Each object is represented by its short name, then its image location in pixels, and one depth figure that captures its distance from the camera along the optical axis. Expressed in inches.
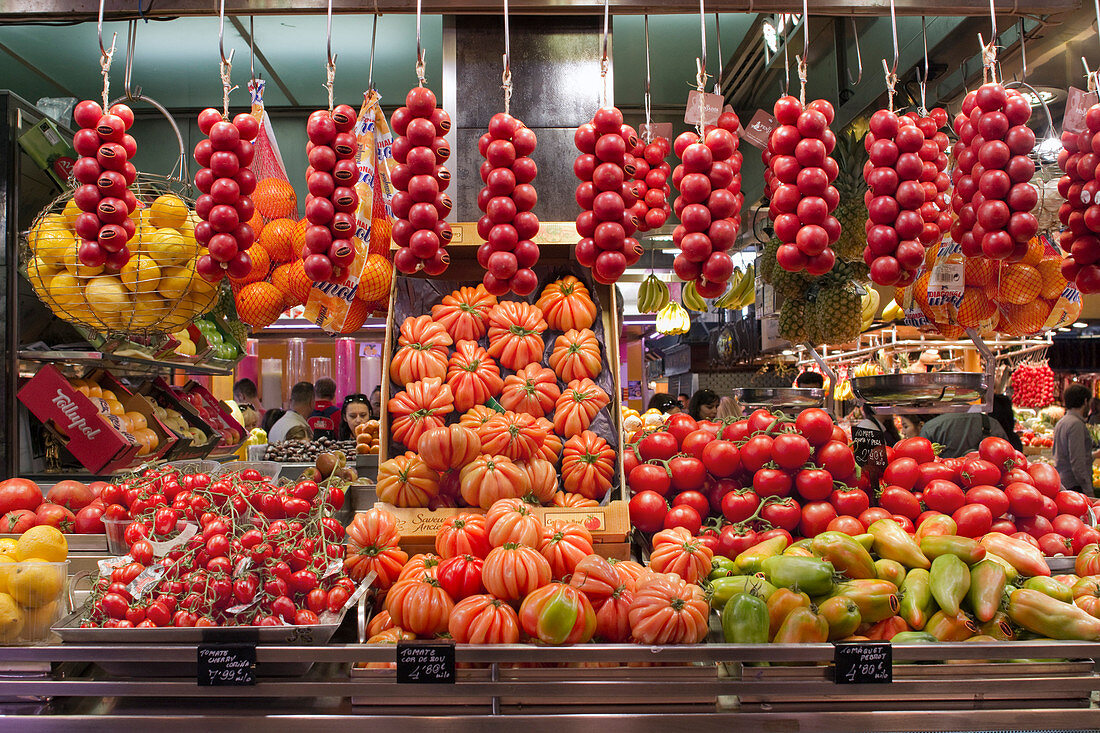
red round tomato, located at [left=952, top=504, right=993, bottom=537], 97.1
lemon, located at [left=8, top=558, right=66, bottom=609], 73.0
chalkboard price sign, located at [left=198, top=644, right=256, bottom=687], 65.9
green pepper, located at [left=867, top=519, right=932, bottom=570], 83.4
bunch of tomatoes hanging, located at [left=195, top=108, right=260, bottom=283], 90.9
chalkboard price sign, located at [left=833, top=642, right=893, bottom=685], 65.6
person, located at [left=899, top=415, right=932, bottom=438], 261.4
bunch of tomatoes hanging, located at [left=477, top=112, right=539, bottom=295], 88.6
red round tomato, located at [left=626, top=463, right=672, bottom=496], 104.4
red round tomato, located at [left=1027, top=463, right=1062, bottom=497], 106.4
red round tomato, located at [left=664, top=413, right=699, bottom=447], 115.3
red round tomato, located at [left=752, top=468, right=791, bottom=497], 100.7
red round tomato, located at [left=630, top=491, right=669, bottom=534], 99.7
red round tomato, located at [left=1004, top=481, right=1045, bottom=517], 101.3
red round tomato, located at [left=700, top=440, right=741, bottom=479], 105.2
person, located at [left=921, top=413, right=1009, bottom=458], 232.7
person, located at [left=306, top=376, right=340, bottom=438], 274.2
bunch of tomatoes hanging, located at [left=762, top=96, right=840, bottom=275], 85.0
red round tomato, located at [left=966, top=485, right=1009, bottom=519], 100.7
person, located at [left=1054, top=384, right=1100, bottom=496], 277.4
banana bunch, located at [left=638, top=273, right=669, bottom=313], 199.8
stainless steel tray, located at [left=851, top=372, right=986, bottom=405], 117.0
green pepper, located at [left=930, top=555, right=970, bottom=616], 75.7
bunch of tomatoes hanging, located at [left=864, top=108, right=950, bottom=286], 87.7
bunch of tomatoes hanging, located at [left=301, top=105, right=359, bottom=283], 90.6
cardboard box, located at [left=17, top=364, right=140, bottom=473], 144.1
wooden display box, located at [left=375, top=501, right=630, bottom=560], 93.7
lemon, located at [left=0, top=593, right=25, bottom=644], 70.8
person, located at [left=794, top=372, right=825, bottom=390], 278.7
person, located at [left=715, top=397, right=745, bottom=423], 216.6
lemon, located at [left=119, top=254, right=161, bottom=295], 107.9
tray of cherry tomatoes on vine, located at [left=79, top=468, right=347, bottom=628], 72.3
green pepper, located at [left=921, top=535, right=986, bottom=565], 81.0
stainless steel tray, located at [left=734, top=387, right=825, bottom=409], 147.7
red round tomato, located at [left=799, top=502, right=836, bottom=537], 97.3
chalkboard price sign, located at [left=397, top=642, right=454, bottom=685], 65.1
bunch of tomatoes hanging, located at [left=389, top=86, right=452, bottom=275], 89.8
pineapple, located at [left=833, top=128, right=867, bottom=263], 133.1
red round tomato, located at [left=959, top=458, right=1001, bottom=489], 105.6
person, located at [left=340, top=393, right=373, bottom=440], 267.7
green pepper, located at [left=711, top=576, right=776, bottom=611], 75.4
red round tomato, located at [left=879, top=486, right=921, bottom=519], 101.7
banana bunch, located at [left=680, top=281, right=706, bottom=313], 214.2
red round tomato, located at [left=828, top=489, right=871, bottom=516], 100.3
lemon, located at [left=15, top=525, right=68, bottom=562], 83.5
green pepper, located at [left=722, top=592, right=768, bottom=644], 70.0
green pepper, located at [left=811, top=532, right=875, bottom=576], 80.4
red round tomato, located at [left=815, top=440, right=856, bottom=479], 104.2
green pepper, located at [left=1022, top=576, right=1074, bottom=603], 77.1
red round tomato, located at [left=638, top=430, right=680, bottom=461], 111.3
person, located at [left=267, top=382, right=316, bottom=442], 257.1
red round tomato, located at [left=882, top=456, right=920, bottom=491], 107.7
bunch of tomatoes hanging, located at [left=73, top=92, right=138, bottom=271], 94.5
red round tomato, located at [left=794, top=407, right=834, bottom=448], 105.4
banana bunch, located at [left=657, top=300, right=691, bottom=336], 316.0
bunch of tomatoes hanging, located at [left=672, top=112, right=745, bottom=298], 87.0
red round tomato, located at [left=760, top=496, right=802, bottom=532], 97.7
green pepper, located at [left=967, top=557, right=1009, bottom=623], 76.1
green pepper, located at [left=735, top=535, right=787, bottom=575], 85.1
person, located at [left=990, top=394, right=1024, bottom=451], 235.2
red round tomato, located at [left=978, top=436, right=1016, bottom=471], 108.5
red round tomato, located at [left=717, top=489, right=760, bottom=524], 99.6
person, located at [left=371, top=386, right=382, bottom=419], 292.6
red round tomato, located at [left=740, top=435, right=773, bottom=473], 104.0
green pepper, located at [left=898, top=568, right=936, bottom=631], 76.4
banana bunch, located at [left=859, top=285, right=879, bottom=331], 169.5
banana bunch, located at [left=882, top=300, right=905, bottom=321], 234.1
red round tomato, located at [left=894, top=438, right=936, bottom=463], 112.0
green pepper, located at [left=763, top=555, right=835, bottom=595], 75.8
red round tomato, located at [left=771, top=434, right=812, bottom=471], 102.2
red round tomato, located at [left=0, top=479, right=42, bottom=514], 103.9
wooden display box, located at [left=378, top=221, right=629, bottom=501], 102.0
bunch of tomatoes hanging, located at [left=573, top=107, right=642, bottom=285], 88.4
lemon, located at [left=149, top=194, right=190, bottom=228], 112.8
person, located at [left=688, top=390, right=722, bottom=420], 292.2
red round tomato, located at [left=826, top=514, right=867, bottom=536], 92.4
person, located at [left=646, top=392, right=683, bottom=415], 340.8
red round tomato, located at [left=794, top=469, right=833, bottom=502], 100.3
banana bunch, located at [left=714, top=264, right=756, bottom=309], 199.3
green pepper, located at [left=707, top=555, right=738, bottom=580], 83.7
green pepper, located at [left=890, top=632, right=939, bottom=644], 71.2
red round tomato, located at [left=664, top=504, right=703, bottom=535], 98.4
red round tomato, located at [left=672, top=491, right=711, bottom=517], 102.4
